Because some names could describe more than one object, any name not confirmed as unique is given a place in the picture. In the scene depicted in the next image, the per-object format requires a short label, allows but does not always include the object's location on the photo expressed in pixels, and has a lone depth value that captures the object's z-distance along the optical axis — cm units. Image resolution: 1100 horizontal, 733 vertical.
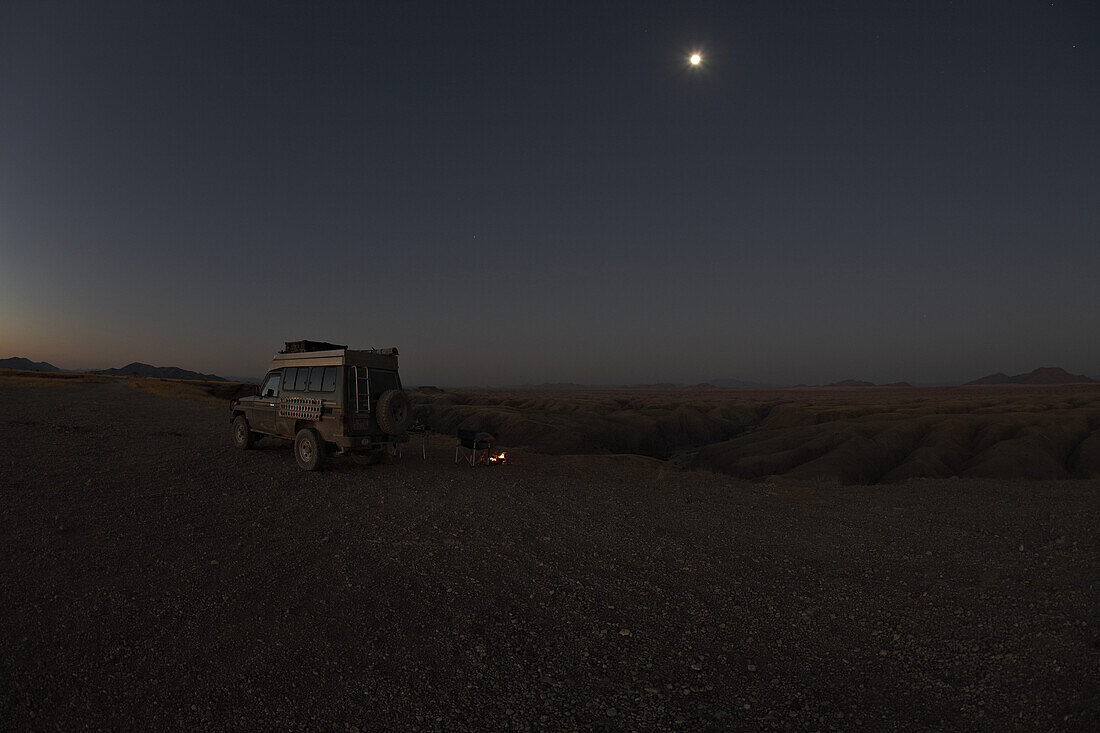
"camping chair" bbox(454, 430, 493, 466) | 1493
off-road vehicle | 1225
